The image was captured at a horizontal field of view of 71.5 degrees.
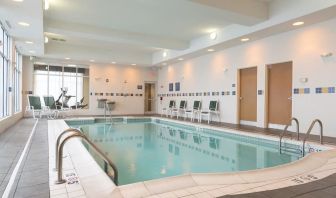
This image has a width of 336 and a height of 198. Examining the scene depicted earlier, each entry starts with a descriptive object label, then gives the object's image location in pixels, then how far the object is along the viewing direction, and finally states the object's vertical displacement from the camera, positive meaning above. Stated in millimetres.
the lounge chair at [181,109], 10210 -560
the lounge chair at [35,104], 8965 -326
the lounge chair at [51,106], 9422 -408
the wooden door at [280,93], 6309 +100
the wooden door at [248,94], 7277 +75
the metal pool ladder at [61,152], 2094 -554
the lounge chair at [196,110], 9060 -546
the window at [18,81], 8461 +533
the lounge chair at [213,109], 8453 -461
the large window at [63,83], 10789 +639
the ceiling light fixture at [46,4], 5107 +2049
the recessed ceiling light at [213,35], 7455 +1963
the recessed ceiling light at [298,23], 5340 +1706
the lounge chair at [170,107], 10867 -503
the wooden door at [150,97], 13445 -55
